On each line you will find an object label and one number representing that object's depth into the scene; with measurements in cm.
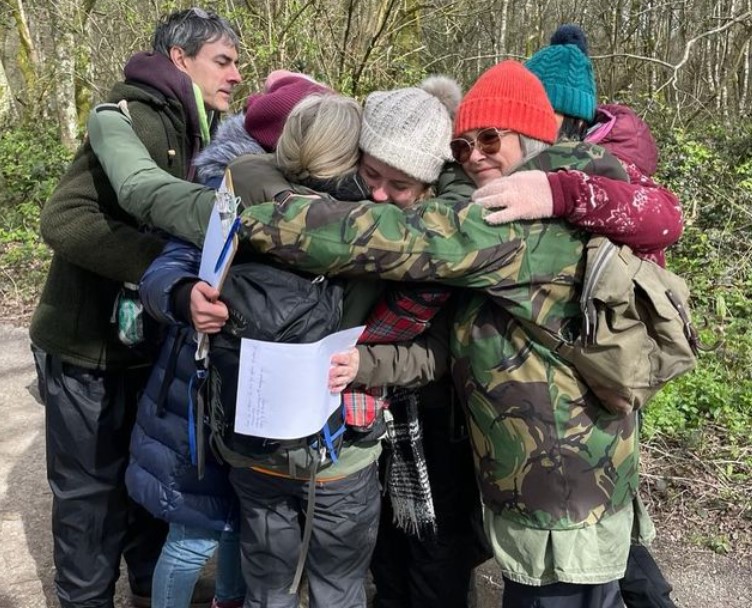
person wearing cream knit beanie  182
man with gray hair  233
